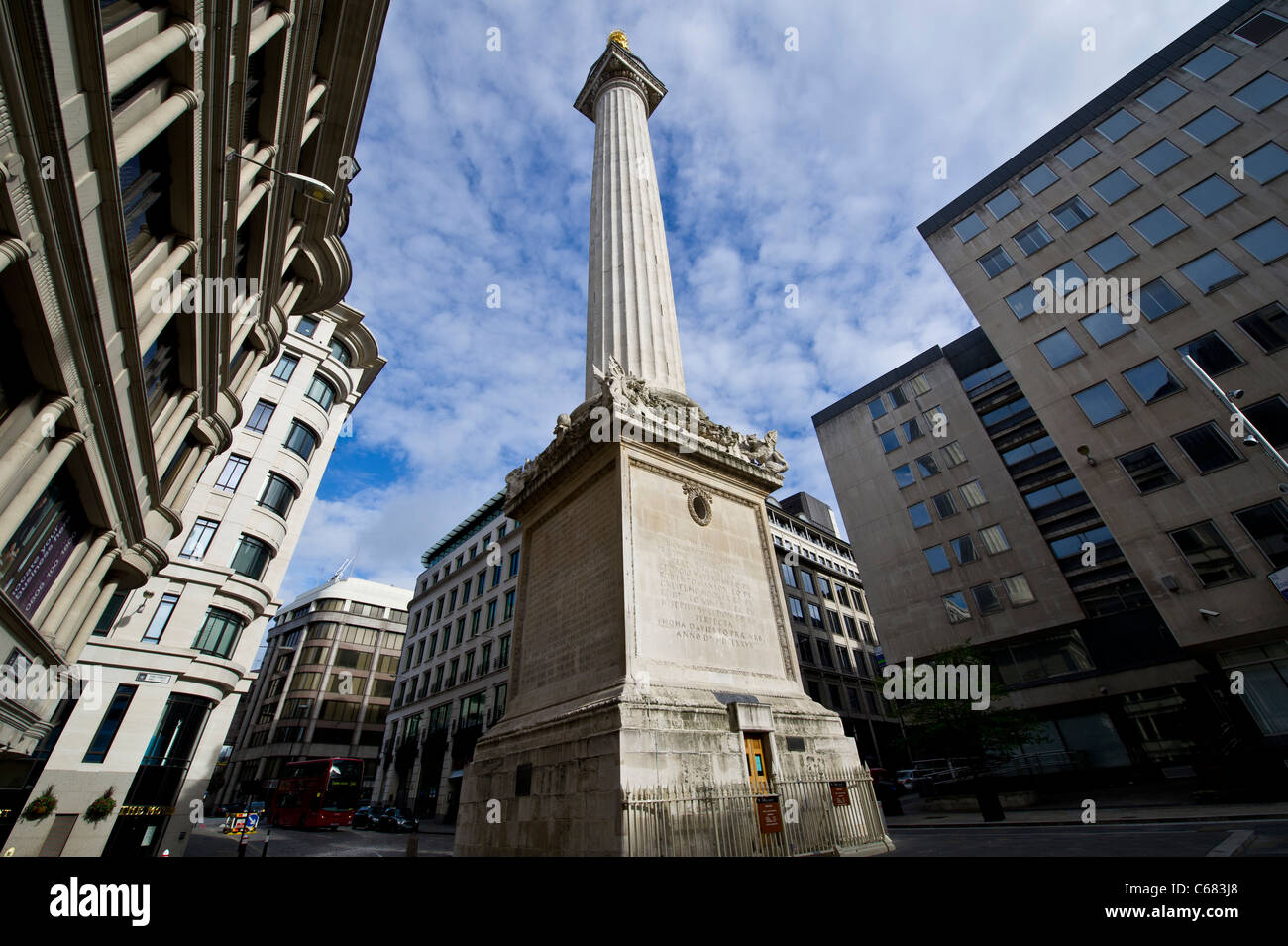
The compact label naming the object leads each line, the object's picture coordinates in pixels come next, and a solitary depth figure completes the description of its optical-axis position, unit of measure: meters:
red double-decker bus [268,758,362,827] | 33.88
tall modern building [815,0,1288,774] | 23.62
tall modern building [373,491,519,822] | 42.84
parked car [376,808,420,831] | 36.06
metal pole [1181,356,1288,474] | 17.29
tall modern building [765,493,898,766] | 51.38
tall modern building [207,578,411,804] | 62.09
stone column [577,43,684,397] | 17.33
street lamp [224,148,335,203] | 11.88
